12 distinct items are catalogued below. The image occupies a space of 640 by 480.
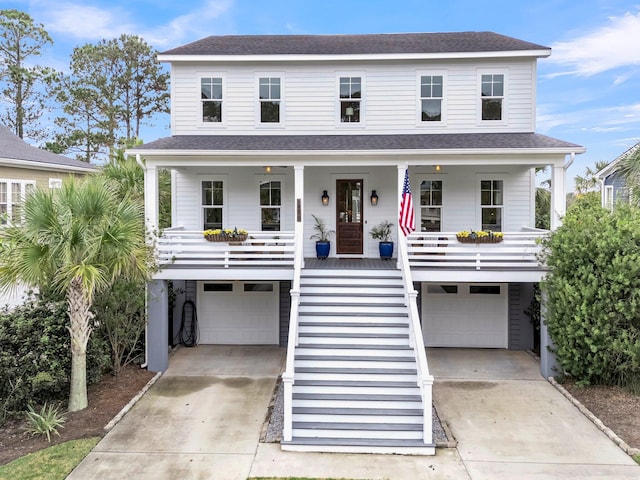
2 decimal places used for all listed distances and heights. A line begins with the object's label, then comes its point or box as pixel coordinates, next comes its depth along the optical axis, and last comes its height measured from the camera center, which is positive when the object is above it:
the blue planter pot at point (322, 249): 12.50 -0.66
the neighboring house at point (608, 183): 22.33 +2.16
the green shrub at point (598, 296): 8.34 -1.35
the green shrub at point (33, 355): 7.96 -2.34
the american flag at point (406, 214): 9.66 +0.24
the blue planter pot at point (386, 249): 12.27 -0.64
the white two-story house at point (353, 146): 12.48 +1.91
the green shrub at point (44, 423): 7.31 -3.24
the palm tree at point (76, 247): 7.48 -0.36
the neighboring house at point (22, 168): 15.49 +2.15
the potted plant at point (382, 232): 12.68 -0.19
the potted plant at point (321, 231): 12.78 -0.16
